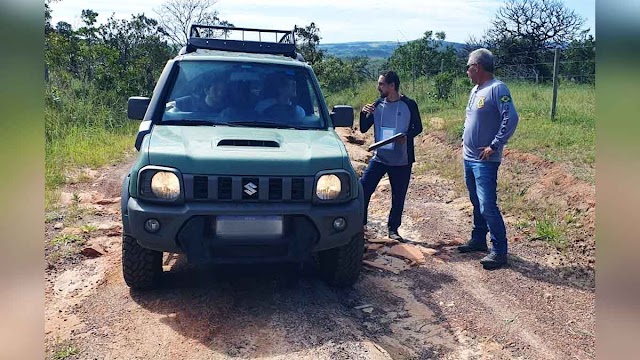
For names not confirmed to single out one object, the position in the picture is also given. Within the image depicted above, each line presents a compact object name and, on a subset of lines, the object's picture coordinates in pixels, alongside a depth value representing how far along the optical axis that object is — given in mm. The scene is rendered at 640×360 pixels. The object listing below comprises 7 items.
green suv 3428
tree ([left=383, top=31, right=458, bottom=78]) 23094
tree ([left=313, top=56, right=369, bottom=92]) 23953
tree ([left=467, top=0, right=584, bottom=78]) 29766
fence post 10734
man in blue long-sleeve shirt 4723
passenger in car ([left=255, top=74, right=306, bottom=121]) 4352
